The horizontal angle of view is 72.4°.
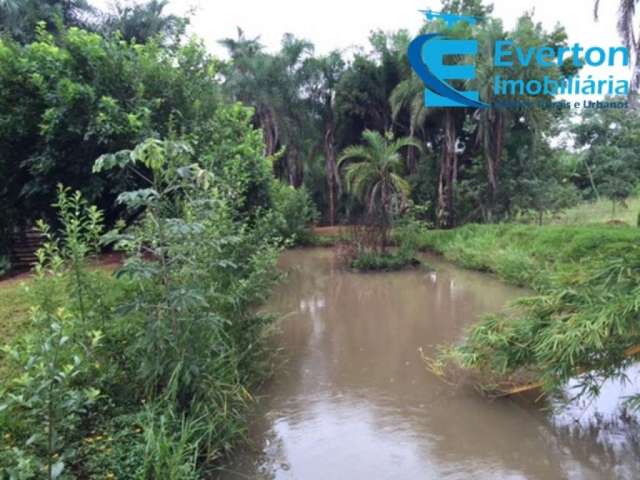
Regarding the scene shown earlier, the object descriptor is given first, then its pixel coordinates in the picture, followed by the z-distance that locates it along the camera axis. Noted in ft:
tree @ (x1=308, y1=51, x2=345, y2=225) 59.31
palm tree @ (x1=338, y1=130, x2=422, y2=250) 34.55
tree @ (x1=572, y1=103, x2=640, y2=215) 51.69
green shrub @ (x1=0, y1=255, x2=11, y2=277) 23.27
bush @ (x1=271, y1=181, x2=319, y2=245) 46.50
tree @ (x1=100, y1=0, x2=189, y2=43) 46.68
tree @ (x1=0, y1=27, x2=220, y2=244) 20.84
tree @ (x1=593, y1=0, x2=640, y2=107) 31.81
